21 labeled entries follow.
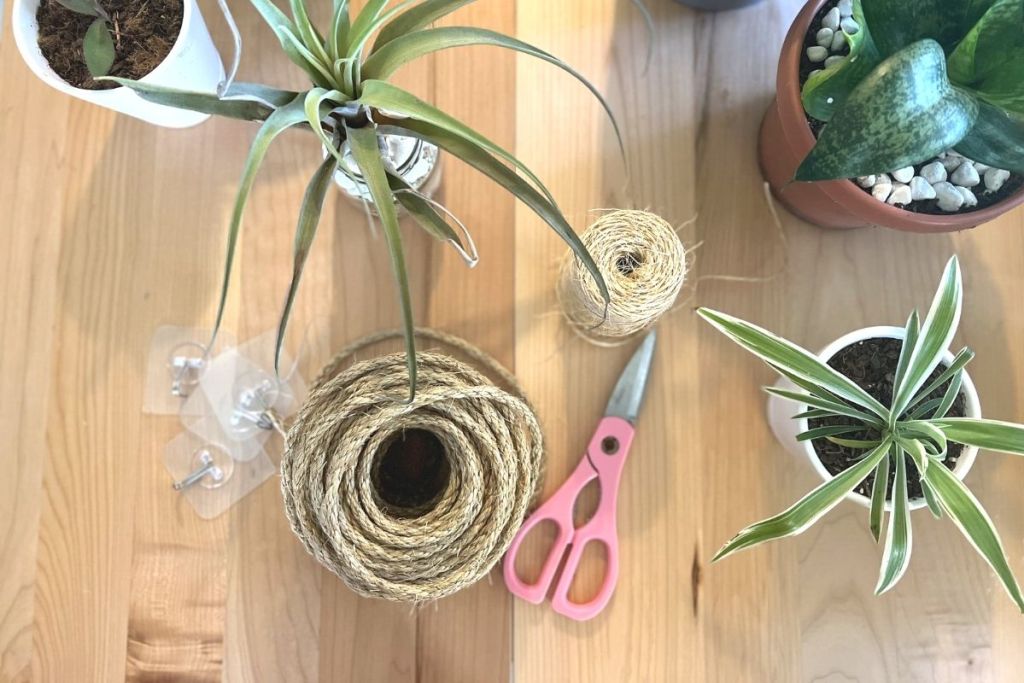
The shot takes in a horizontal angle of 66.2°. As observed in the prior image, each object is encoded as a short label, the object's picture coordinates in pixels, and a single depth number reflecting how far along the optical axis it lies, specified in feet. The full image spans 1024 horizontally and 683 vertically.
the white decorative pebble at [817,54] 2.26
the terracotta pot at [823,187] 2.15
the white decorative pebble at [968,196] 2.23
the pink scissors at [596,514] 2.57
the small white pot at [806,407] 2.25
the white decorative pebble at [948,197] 2.22
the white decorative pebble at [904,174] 2.21
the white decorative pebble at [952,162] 2.24
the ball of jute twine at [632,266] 2.27
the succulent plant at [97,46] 2.31
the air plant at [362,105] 1.63
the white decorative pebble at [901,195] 2.22
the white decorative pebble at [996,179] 2.23
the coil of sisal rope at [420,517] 2.27
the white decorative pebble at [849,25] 2.21
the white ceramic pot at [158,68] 2.33
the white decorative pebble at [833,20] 2.25
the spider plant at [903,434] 1.96
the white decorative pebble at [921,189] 2.22
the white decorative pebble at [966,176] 2.23
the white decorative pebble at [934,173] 2.22
